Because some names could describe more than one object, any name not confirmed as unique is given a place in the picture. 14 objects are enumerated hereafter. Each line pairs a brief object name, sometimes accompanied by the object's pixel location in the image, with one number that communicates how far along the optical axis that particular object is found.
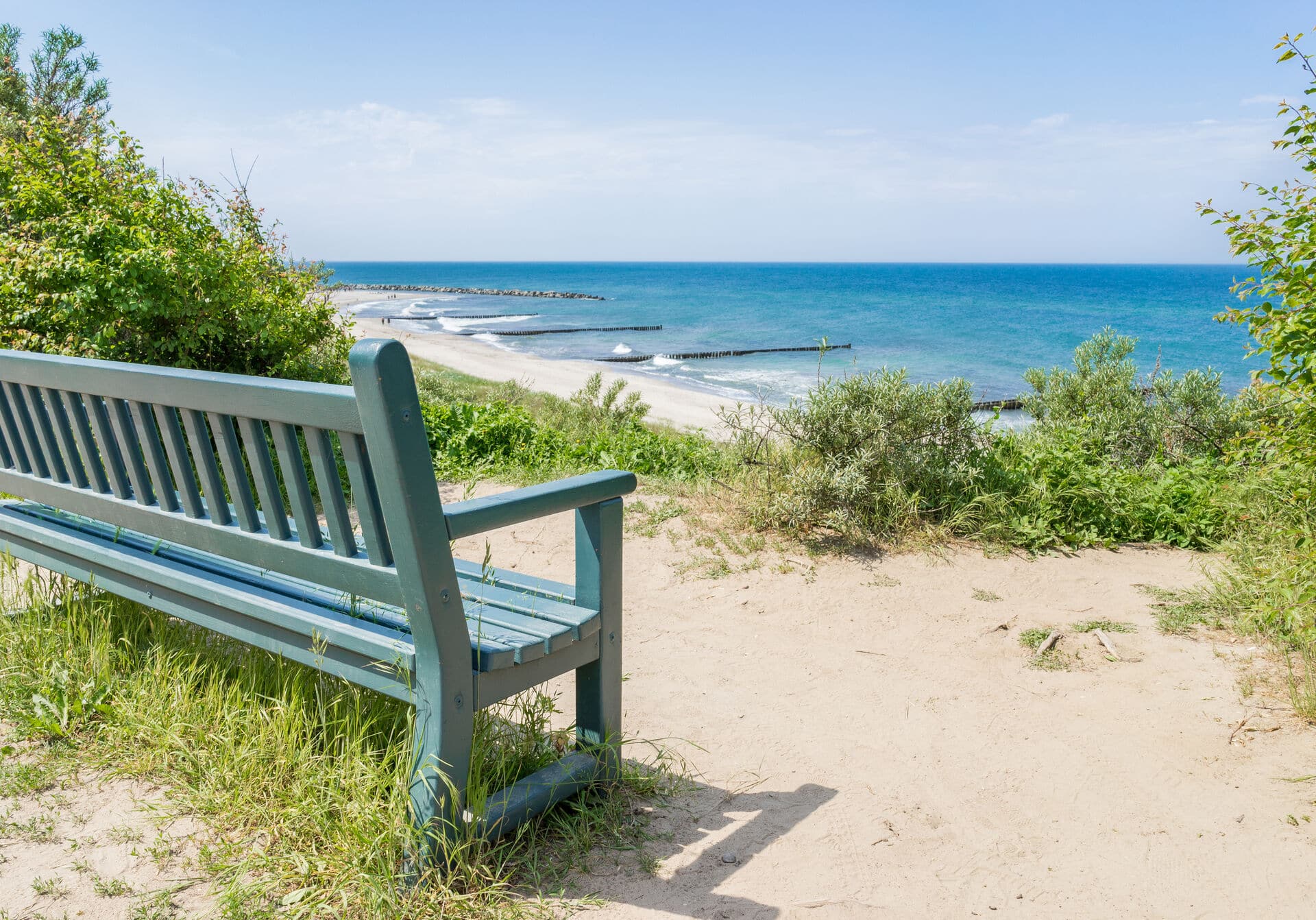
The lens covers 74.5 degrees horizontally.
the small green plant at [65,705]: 2.99
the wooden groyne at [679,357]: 36.09
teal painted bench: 2.02
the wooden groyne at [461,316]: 56.88
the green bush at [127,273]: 5.76
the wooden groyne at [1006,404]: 22.03
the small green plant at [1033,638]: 4.44
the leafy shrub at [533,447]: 7.42
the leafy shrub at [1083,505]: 5.78
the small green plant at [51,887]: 2.25
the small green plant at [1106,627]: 4.55
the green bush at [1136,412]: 8.02
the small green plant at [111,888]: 2.25
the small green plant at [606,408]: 10.44
